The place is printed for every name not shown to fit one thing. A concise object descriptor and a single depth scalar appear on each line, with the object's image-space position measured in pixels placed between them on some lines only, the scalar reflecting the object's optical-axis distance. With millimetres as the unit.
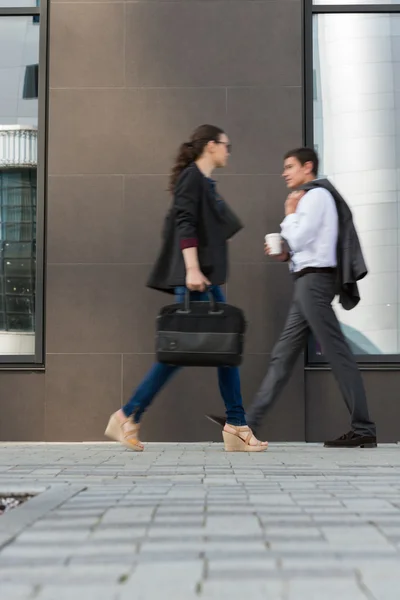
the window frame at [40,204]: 13102
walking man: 11391
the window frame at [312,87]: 12969
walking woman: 10523
